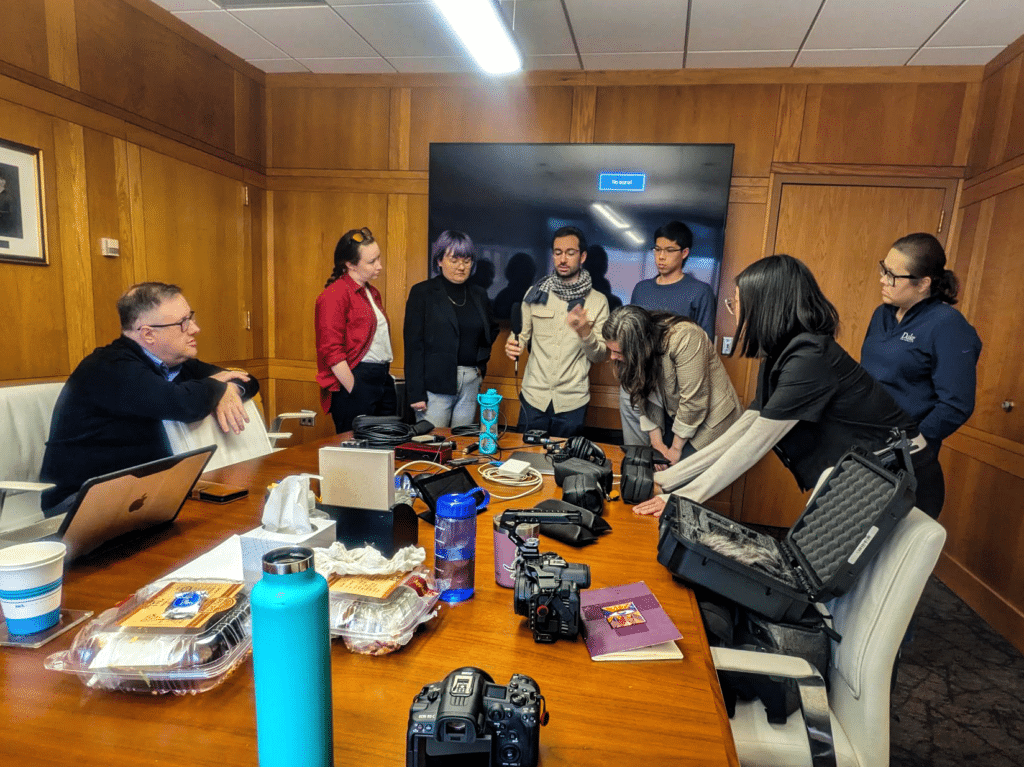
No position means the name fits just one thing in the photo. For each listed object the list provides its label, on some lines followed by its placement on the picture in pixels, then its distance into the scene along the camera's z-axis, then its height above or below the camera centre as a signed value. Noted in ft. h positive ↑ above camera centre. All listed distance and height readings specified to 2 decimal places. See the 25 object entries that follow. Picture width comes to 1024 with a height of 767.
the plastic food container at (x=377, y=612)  2.81 -1.64
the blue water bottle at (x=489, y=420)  6.90 -1.54
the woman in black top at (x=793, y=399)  5.18 -0.80
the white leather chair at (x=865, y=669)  3.23 -2.05
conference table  2.23 -1.81
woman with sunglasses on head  9.72 -0.92
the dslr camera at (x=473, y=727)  2.00 -1.53
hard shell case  3.48 -1.59
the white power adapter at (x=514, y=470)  5.78 -1.78
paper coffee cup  2.75 -1.56
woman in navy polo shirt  6.86 -0.35
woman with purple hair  10.33 -0.87
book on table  2.93 -1.77
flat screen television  11.21 +1.91
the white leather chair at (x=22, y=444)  6.21 -1.99
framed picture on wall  7.89 +0.82
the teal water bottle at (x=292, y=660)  1.84 -1.25
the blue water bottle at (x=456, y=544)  3.22 -1.46
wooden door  10.82 +1.68
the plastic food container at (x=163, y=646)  2.48 -1.66
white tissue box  3.08 -1.44
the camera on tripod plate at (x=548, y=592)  2.98 -1.55
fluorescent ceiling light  7.60 +3.71
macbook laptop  3.50 -1.56
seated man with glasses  5.53 -1.25
